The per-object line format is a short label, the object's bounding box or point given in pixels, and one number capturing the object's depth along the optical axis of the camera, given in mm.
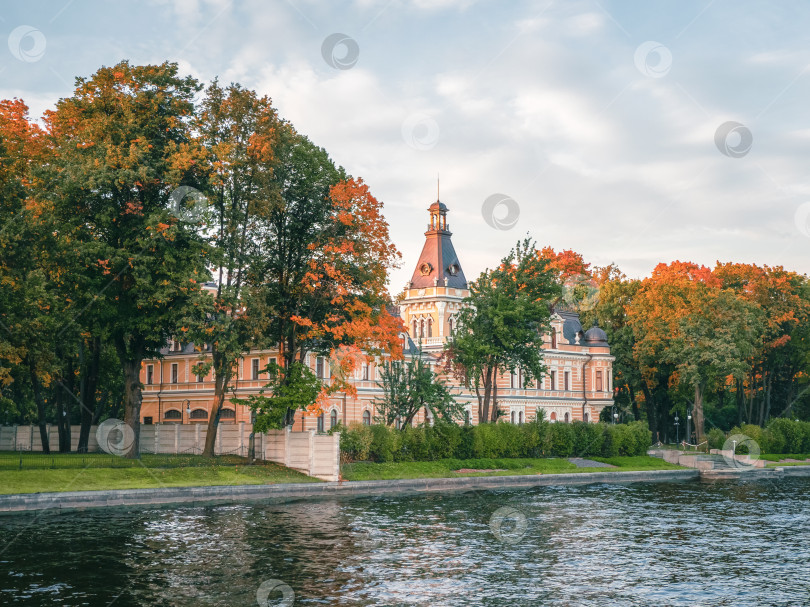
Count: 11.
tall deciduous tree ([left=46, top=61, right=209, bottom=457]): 44812
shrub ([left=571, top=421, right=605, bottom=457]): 66000
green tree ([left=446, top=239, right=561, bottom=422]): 62938
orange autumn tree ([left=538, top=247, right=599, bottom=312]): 99938
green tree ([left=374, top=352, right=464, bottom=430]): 57438
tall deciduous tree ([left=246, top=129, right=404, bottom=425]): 49438
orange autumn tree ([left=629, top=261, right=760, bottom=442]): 78000
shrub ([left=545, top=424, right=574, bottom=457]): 64250
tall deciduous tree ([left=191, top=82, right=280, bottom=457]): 46719
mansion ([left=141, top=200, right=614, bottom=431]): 75188
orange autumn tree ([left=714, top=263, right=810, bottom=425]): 85188
